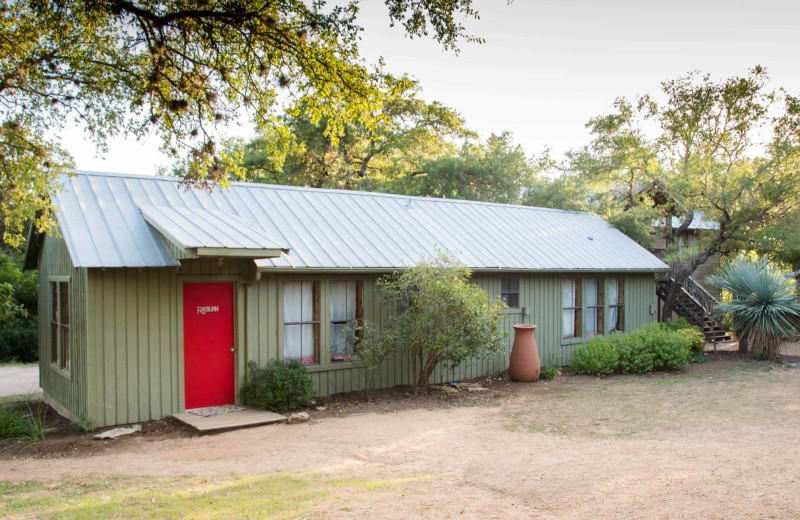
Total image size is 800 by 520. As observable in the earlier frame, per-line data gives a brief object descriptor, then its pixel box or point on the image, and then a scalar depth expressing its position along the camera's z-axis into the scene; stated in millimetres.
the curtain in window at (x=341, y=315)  11453
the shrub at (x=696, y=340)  16234
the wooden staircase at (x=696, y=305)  18969
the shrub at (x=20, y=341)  18562
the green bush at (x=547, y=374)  13733
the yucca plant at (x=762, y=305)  15672
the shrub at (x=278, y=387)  9969
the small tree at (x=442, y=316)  10922
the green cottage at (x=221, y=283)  9148
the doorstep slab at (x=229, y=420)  8875
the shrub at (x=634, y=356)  14148
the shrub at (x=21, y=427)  8680
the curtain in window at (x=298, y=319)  10906
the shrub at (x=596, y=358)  14023
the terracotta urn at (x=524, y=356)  13273
